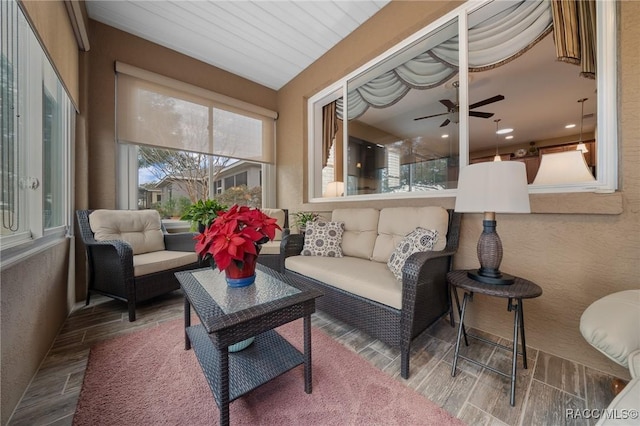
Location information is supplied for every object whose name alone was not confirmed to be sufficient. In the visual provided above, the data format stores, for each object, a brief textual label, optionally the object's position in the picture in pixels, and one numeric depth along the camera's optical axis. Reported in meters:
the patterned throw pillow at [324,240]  2.28
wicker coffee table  0.91
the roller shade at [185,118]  2.67
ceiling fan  1.91
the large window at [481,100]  1.42
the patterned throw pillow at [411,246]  1.59
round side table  1.13
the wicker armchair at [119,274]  1.89
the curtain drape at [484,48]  1.67
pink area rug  1.04
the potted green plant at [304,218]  3.04
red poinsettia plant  1.14
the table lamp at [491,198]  1.21
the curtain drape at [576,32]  1.41
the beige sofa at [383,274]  1.33
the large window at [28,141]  1.22
